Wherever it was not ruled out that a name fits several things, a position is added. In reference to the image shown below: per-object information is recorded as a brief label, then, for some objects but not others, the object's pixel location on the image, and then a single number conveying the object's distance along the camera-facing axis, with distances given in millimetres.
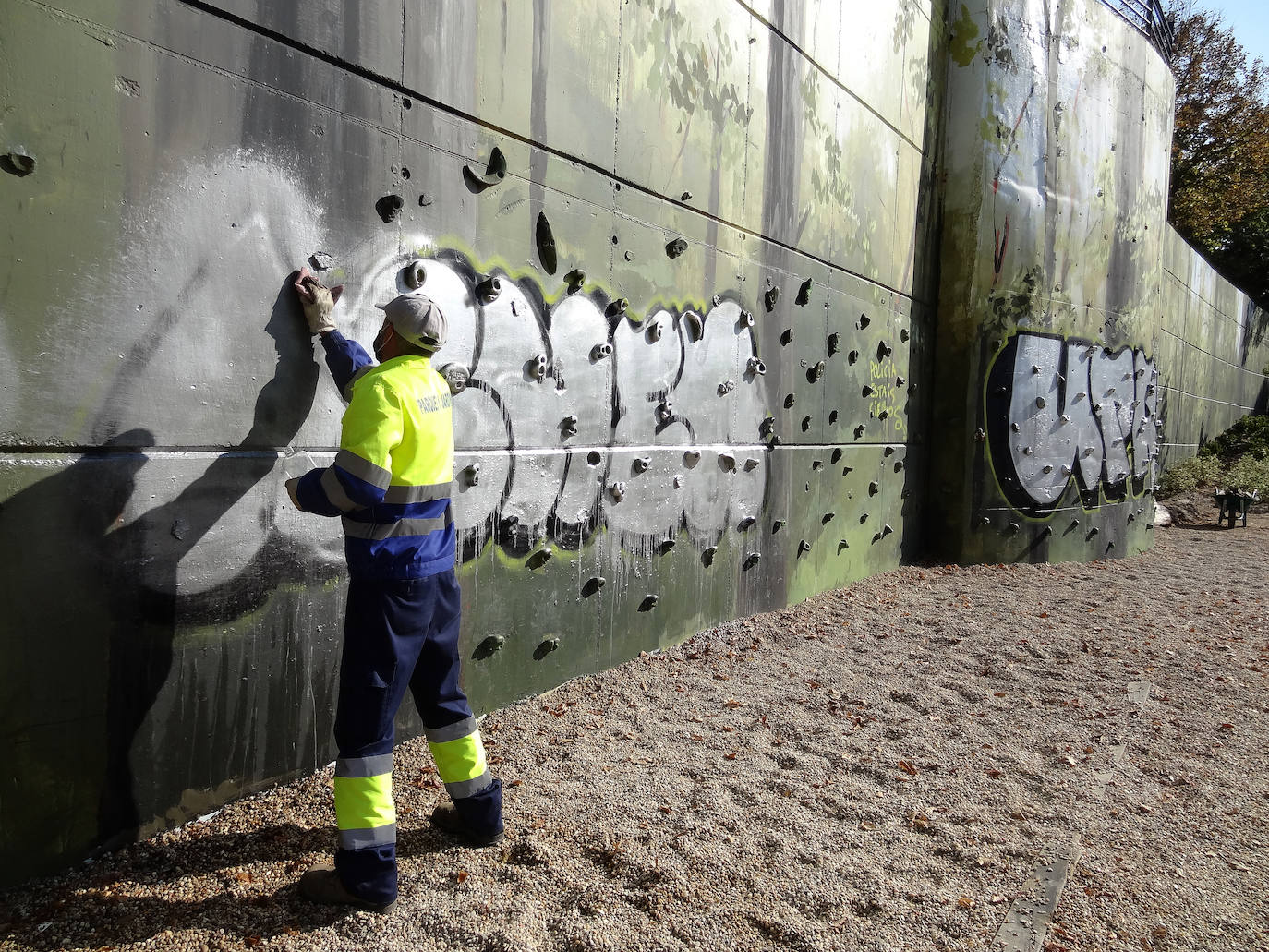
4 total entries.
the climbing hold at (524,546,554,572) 4582
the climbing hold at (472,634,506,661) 4320
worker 2648
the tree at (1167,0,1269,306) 24016
